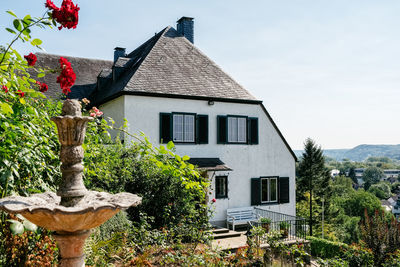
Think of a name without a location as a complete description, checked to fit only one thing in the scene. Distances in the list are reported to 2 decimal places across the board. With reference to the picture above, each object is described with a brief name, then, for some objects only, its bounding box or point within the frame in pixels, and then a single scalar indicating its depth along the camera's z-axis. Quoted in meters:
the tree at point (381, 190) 108.94
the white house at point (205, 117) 13.71
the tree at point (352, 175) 137.25
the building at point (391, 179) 169.62
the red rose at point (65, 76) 3.71
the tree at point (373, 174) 154.23
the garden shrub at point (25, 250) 4.46
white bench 14.27
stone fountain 2.83
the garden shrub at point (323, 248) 16.17
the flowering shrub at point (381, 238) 8.46
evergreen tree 34.28
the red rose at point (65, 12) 3.26
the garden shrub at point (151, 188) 9.80
